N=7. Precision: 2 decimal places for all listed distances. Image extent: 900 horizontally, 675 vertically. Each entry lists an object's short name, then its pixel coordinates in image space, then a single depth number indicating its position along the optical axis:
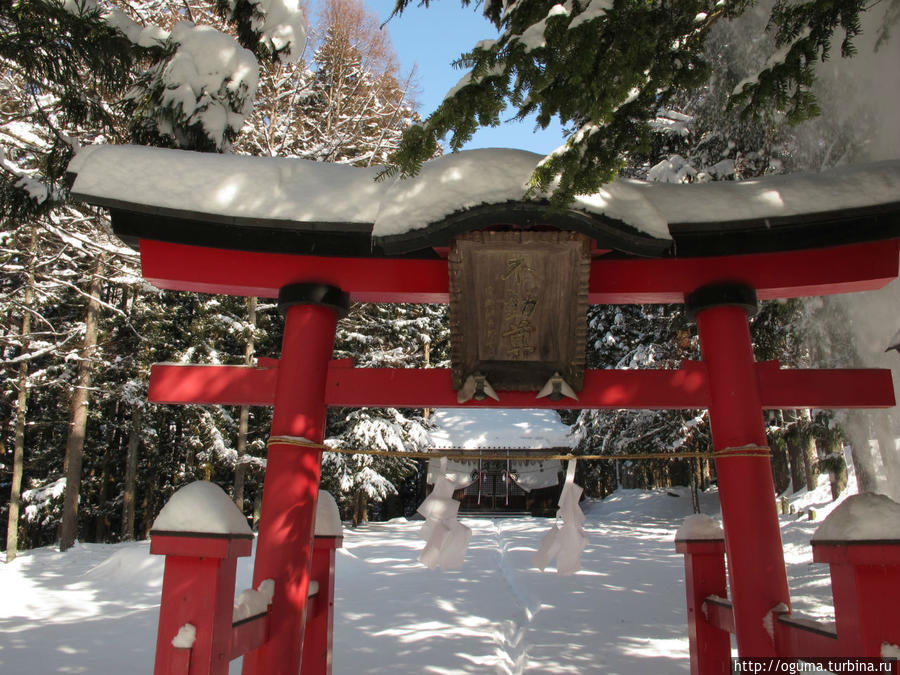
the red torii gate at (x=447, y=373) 3.17
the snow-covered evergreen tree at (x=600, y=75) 2.42
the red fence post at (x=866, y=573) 2.04
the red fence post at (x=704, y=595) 3.52
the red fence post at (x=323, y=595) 3.67
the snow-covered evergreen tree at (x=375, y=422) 15.63
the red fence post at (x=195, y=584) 2.17
